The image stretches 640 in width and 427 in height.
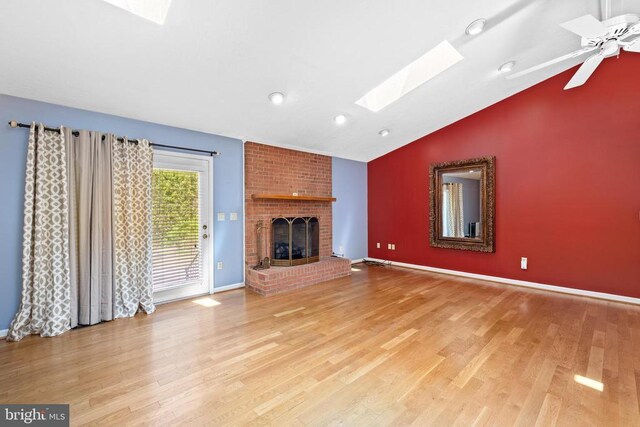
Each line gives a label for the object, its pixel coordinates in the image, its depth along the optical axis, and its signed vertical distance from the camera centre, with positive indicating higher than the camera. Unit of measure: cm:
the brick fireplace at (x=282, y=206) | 416 +17
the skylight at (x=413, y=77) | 325 +179
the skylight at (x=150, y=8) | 206 +157
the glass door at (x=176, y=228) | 349 -15
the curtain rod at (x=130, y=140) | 259 +87
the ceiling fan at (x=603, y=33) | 203 +140
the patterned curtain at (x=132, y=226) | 311 -11
